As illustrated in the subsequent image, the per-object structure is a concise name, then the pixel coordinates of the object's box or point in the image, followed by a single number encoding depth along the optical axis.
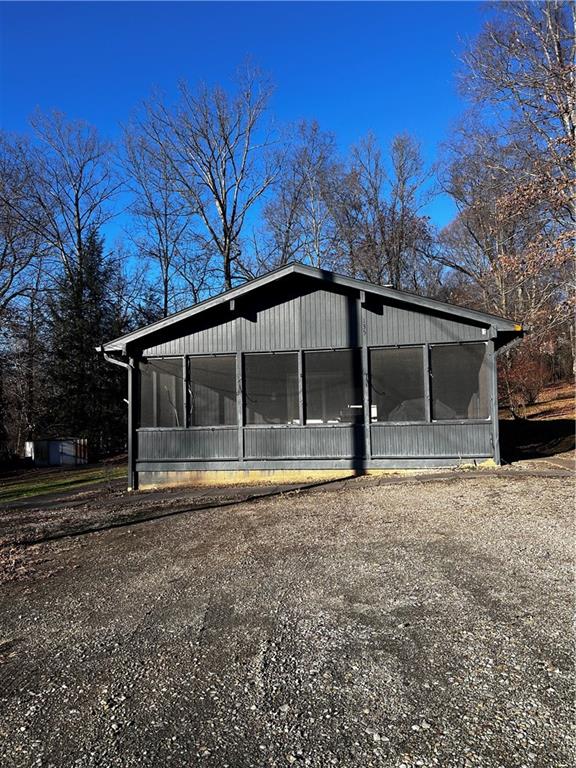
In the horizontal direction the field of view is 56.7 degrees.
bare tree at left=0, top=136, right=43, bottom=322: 23.98
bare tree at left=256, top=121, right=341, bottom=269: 29.20
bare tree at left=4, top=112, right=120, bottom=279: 25.69
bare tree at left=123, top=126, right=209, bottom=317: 29.20
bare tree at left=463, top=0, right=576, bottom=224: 11.96
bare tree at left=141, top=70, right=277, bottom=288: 27.28
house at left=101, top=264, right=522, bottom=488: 10.53
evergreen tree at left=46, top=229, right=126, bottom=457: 23.64
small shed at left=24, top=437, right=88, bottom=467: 21.70
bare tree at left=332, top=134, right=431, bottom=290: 29.22
